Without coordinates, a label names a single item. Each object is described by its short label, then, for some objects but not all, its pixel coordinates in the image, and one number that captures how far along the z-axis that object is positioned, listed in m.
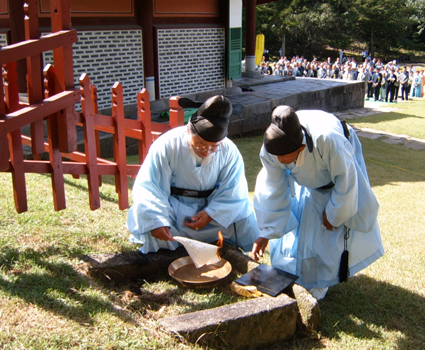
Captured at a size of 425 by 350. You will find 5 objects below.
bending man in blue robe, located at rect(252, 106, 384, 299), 3.18
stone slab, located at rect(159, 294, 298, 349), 2.62
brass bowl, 3.37
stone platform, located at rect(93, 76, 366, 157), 10.96
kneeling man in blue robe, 3.52
